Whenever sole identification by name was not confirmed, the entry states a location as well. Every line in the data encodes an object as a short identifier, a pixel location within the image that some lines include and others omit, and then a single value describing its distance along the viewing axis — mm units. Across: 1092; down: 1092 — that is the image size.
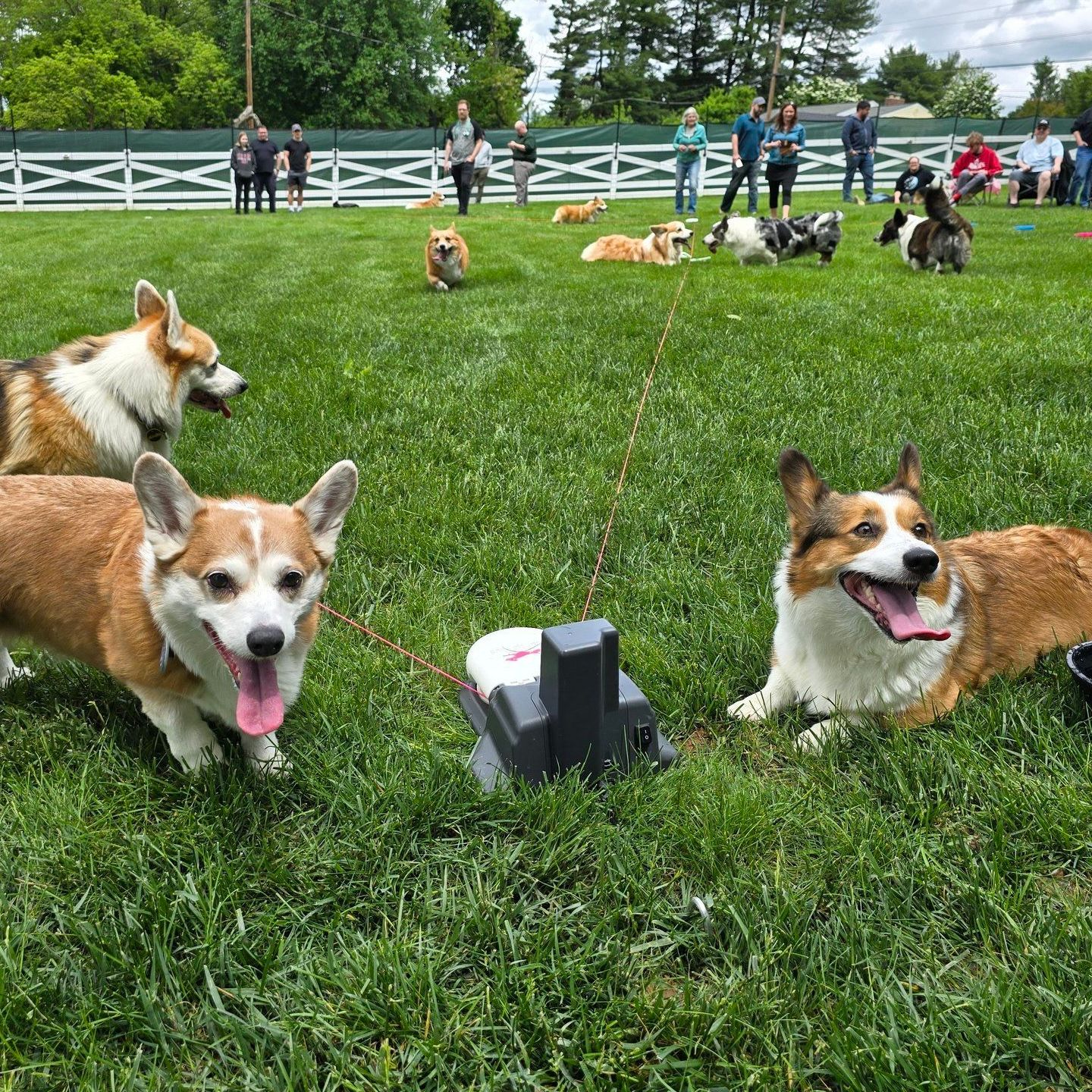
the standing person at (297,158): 20031
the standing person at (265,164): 18891
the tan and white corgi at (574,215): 17562
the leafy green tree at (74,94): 43594
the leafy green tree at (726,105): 53500
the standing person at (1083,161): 16797
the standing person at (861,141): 17328
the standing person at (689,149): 16656
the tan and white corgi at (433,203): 21531
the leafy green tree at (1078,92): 73250
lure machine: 1874
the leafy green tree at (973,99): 63281
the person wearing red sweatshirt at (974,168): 17359
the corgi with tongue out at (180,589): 1938
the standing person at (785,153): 13414
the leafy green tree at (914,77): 79625
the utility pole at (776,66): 44075
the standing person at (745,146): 14977
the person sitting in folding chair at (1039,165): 18281
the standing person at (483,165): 19716
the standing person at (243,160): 19000
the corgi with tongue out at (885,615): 2205
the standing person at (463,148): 16203
